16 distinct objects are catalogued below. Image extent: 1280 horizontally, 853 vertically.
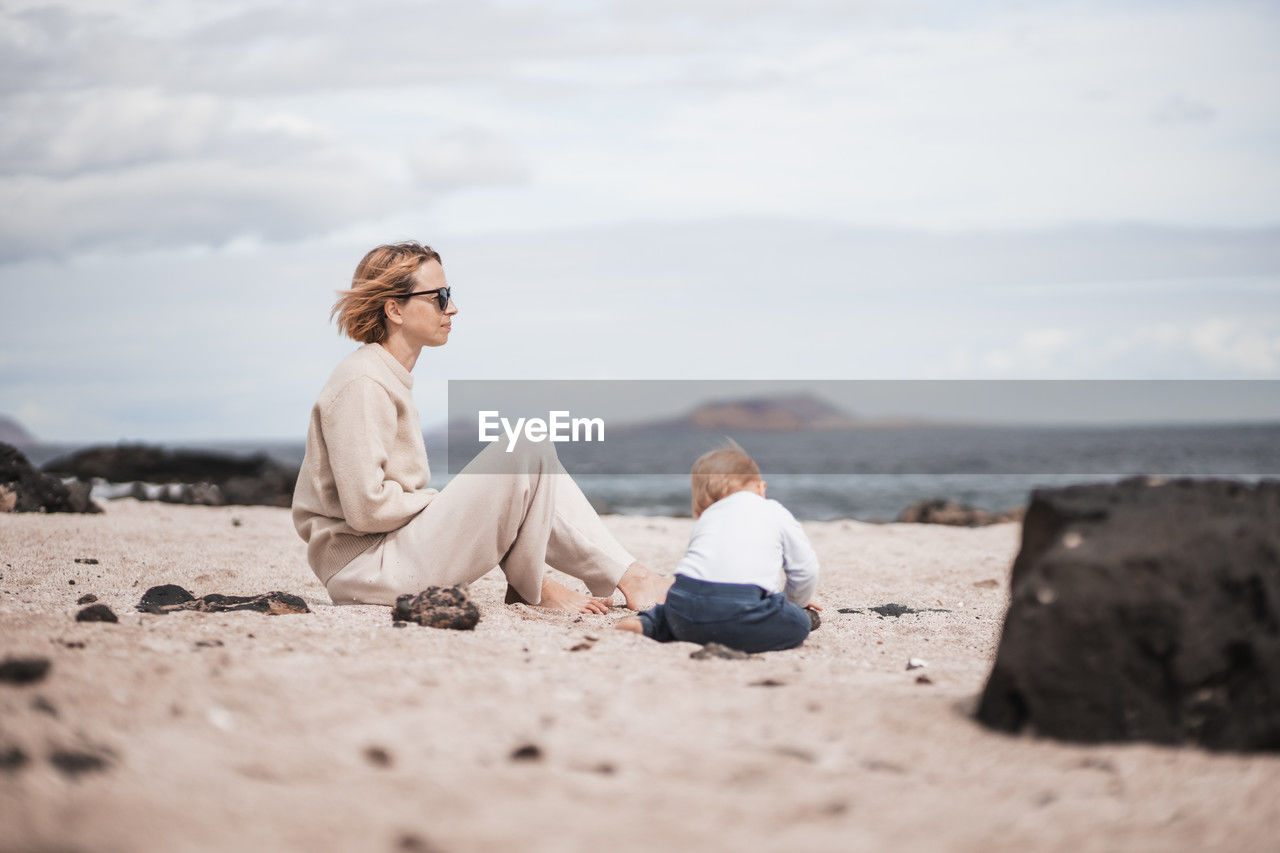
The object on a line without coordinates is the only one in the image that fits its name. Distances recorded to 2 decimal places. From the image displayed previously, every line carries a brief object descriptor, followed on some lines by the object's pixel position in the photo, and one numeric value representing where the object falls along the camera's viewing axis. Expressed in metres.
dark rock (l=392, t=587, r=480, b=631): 4.26
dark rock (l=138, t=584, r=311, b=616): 4.56
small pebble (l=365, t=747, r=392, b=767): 2.40
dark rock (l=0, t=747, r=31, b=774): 2.19
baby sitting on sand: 4.18
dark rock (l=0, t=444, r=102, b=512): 9.12
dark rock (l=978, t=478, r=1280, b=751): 2.66
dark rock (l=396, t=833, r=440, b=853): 1.97
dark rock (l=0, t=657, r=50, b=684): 2.72
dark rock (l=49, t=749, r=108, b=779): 2.22
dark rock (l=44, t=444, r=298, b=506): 21.19
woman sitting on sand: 4.52
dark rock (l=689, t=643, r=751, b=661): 3.94
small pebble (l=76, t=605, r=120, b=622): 3.89
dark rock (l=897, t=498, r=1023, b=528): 13.16
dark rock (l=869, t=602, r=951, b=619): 5.58
